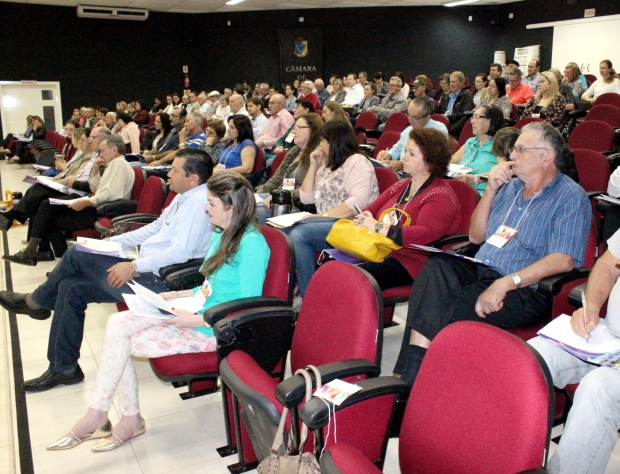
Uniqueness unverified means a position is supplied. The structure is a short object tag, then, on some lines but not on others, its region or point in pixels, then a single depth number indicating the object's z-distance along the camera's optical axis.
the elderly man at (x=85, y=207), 4.38
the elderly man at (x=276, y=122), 6.53
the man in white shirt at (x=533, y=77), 8.67
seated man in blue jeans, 2.69
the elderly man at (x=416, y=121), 4.41
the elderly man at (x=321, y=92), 11.67
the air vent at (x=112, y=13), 13.55
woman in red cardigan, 2.64
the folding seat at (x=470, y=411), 1.19
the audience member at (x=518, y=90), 7.48
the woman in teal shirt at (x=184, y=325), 2.15
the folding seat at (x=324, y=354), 1.54
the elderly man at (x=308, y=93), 10.15
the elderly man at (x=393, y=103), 7.73
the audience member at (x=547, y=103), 5.50
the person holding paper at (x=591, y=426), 1.48
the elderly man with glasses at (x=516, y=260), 2.19
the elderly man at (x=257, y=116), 7.11
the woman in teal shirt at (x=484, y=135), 3.82
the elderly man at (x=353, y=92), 10.62
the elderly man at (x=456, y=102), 6.95
